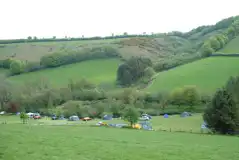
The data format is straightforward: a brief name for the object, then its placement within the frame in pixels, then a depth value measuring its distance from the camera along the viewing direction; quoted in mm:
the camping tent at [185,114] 70000
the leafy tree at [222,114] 44844
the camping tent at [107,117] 69375
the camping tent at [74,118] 67750
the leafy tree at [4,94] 89931
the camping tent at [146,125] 50578
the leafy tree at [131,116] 53000
